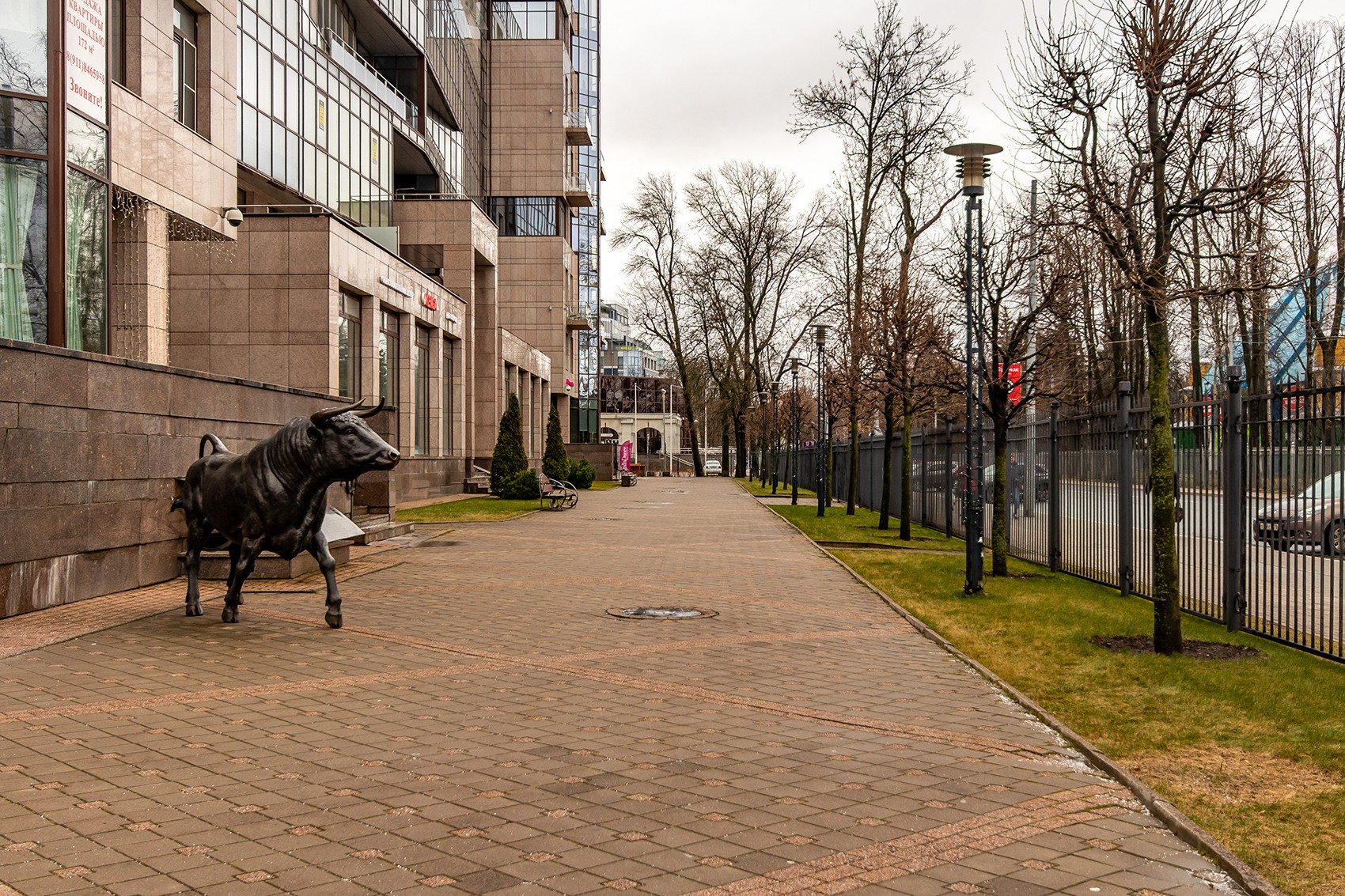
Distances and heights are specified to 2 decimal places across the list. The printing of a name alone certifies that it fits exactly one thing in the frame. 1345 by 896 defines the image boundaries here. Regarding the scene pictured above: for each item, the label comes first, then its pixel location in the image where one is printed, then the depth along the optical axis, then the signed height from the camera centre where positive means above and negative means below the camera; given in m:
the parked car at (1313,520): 8.34 -0.48
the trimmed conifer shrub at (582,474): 49.69 -0.66
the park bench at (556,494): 33.69 -1.01
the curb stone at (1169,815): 4.26 -1.55
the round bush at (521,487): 35.81 -0.86
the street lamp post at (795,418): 38.05 +1.73
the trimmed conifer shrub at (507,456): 37.06 +0.14
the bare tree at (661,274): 66.31 +10.88
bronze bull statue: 9.49 -0.20
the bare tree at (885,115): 27.95 +8.51
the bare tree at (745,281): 60.09 +9.69
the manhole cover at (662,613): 11.07 -1.50
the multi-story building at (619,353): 140.38 +14.60
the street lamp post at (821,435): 29.60 +0.66
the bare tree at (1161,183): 9.05 +2.27
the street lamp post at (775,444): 48.27 +0.66
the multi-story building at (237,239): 11.70 +4.66
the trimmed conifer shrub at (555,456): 45.28 +0.17
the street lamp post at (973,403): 13.19 +0.66
